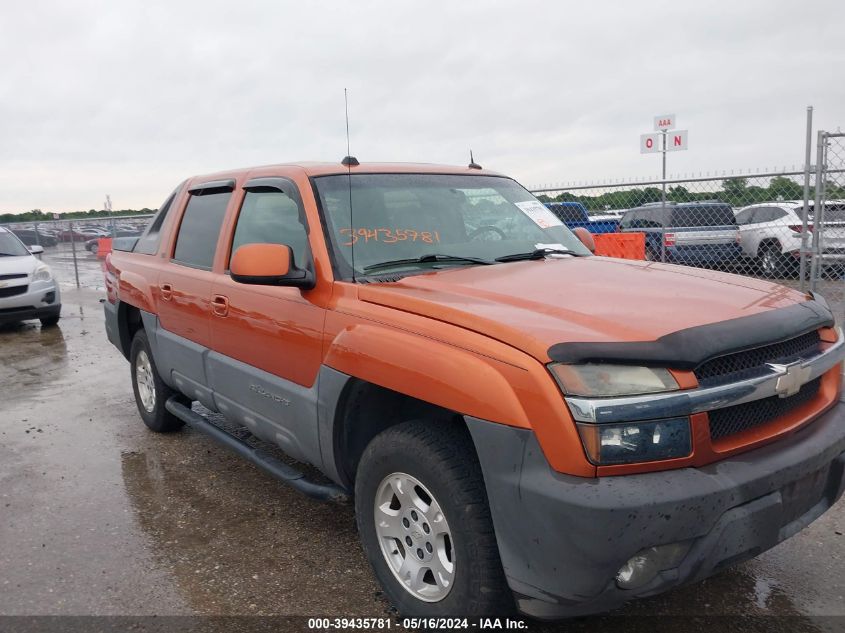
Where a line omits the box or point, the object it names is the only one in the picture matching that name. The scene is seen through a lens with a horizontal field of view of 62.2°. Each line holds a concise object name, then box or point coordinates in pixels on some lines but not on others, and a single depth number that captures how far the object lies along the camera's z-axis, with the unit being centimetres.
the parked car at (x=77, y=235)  1830
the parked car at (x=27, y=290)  1005
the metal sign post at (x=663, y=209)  803
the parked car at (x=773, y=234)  792
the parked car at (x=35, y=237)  1994
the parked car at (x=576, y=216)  928
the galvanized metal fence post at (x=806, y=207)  663
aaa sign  1488
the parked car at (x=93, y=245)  2036
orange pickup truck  207
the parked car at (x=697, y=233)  829
